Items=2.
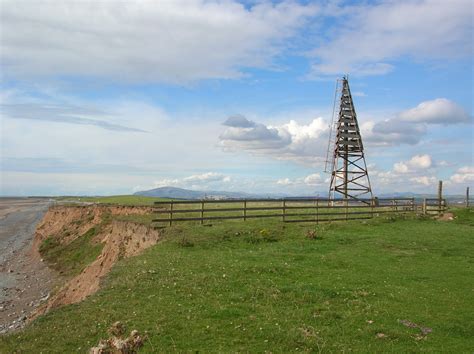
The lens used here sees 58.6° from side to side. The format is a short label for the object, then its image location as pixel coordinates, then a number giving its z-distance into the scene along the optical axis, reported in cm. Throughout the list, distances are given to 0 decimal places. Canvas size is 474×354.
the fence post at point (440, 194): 4090
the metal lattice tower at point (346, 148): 4688
